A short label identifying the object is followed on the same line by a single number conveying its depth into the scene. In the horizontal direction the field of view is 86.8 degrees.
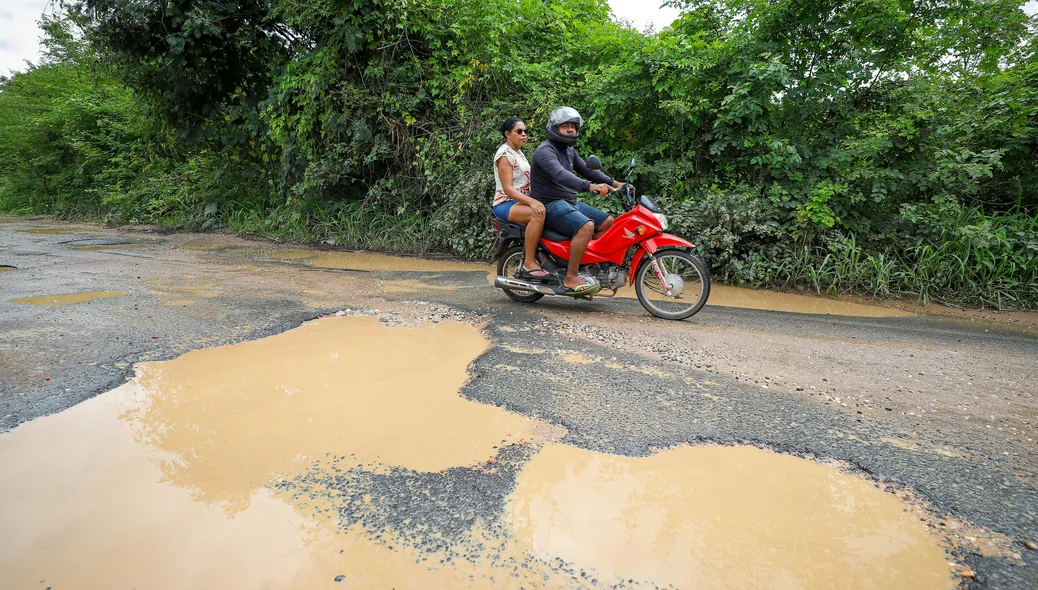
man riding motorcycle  4.63
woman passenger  4.82
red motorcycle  4.68
